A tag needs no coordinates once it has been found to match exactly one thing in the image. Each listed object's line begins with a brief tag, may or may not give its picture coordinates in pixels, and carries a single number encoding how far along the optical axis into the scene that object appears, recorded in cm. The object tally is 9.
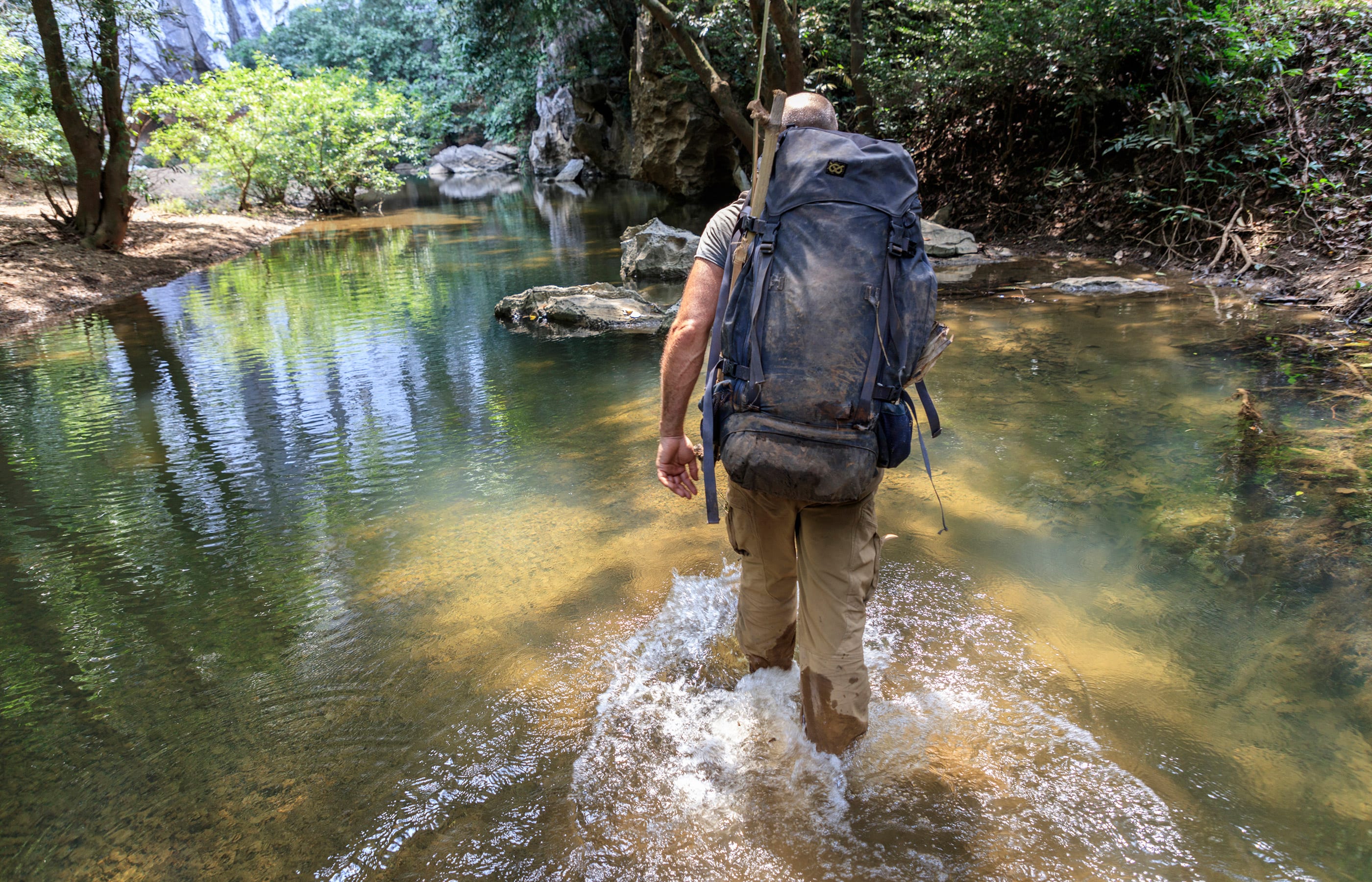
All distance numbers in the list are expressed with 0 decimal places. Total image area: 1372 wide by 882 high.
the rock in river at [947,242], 1023
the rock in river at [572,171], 2922
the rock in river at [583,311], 782
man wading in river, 196
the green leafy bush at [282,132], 1688
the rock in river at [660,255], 977
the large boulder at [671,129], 1617
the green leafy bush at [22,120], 1188
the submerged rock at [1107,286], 782
